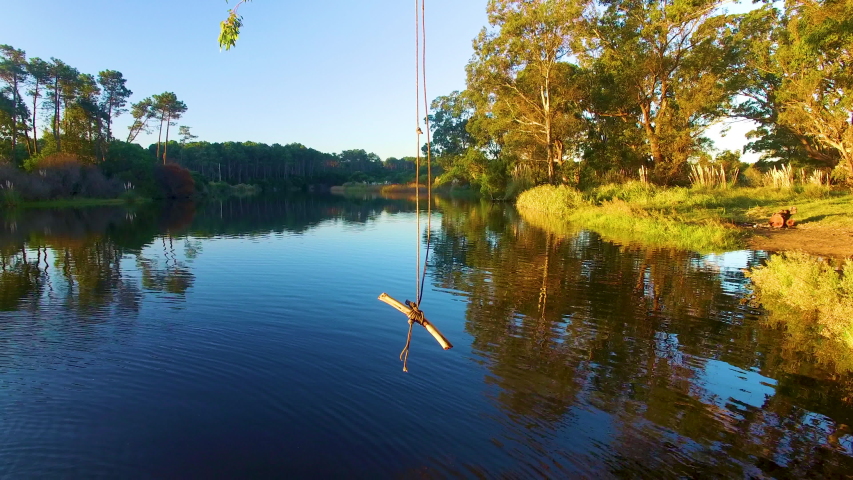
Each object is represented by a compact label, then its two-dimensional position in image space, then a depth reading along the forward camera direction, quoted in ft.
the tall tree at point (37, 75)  164.76
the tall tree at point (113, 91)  200.64
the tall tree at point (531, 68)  106.93
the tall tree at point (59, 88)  173.06
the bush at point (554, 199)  102.68
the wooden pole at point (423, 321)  14.61
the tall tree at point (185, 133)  299.91
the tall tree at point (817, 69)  58.03
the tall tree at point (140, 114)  227.05
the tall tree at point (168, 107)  233.55
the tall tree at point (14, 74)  157.28
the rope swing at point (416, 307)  14.73
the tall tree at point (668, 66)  100.27
